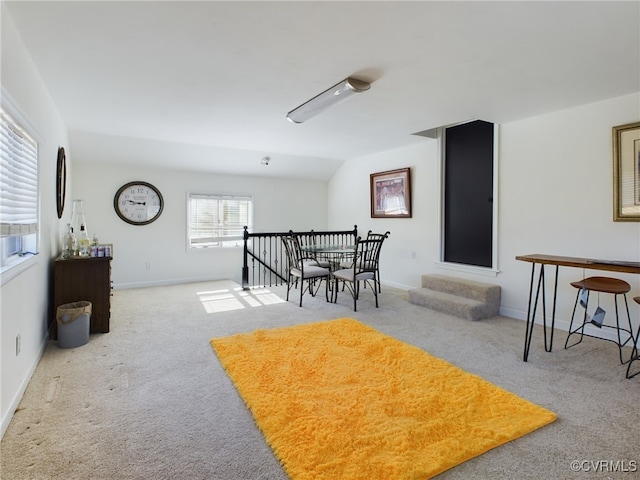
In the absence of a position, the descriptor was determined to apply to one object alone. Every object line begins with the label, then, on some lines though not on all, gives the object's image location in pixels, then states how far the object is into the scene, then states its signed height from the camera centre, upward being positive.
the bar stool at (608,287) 2.70 -0.38
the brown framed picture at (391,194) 5.51 +0.79
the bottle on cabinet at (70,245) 3.49 -0.08
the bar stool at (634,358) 2.46 -0.91
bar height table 2.30 -0.17
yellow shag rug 1.61 -1.04
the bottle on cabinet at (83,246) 3.48 -0.09
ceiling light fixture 2.79 +1.30
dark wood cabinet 3.17 -0.46
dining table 4.75 -0.17
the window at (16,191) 1.93 +0.31
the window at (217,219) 6.22 +0.37
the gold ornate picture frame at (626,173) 3.04 +0.63
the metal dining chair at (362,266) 4.40 -0.36
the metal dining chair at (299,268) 4.54 -0.41
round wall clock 5.51 +0.60
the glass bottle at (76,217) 4.01 +0.27
